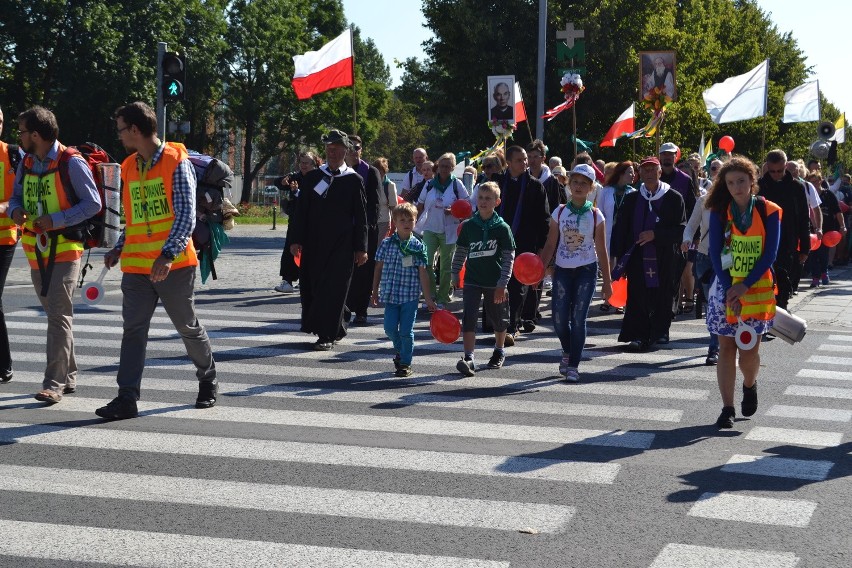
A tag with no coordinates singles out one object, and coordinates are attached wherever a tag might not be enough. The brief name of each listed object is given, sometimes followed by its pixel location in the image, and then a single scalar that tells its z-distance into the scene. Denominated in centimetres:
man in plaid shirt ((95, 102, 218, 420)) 754
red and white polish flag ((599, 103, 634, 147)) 2414
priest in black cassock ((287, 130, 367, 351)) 1077
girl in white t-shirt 962
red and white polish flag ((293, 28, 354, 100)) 2005
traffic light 1728
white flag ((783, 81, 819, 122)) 2653
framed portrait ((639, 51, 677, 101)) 1980
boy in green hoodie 980
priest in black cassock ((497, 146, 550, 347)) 1170
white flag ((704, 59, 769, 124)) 2139
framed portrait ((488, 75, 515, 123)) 2086
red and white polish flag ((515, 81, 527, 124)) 2228
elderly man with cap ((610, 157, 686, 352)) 1155
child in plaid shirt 982
